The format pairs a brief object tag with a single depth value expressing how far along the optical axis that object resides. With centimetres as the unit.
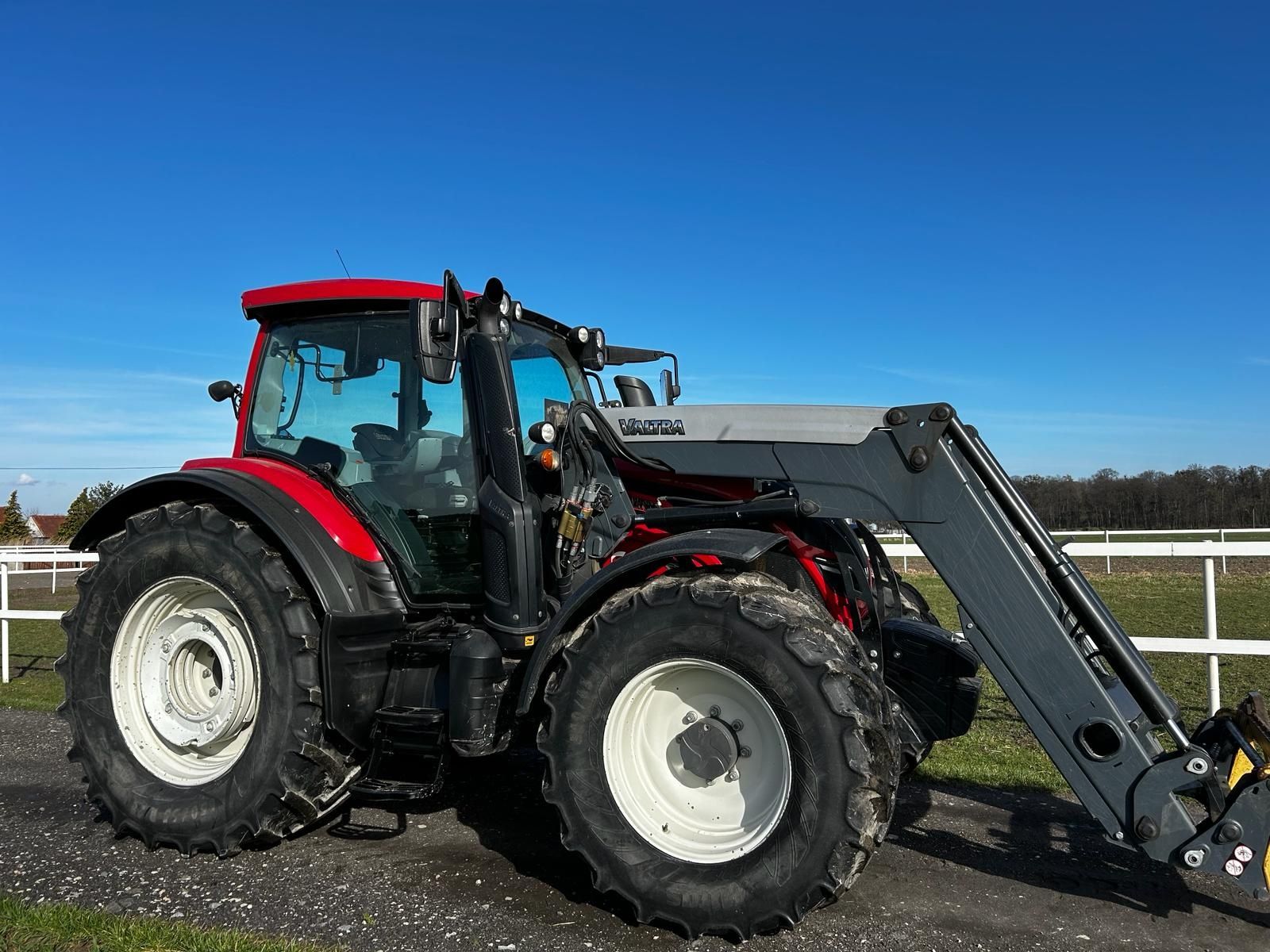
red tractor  332
